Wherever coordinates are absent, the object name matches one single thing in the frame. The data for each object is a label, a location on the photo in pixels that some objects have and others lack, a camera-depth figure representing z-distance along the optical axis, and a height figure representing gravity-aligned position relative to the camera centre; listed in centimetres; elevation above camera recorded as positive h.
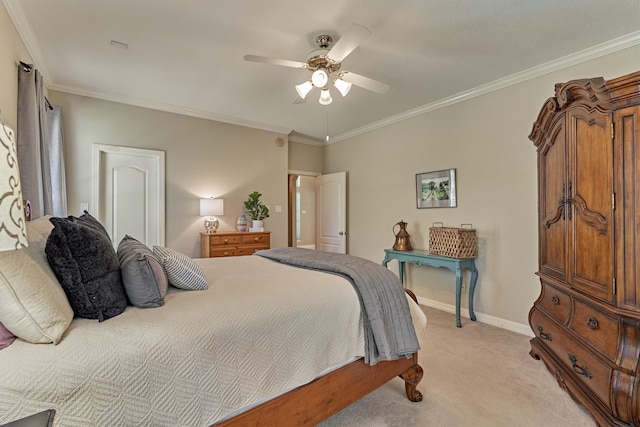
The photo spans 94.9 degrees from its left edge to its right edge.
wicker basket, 318 -33
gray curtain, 221 +56
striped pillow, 149 -31
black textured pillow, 107 -22
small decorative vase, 435 -15
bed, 86 -51
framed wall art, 359 +30
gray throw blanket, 160 -56
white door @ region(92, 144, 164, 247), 354 +26
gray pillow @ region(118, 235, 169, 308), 123 -29
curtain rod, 226 +114
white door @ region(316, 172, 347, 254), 509 -1
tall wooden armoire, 146 -19
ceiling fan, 212 +114
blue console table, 316 -58
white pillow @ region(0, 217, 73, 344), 89 -28
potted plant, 443 +6
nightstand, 389 -42
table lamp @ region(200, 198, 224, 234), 405 +4
